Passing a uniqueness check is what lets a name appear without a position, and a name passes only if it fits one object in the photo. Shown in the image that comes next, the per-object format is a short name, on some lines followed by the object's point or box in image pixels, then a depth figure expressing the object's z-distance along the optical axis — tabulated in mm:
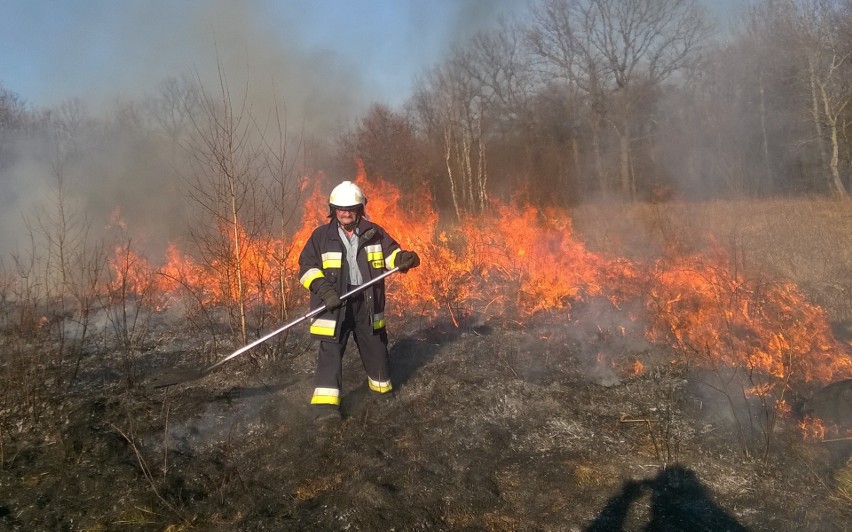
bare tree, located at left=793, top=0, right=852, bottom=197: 14859
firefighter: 4348
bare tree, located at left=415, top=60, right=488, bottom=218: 21219
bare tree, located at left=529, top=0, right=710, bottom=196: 21609
